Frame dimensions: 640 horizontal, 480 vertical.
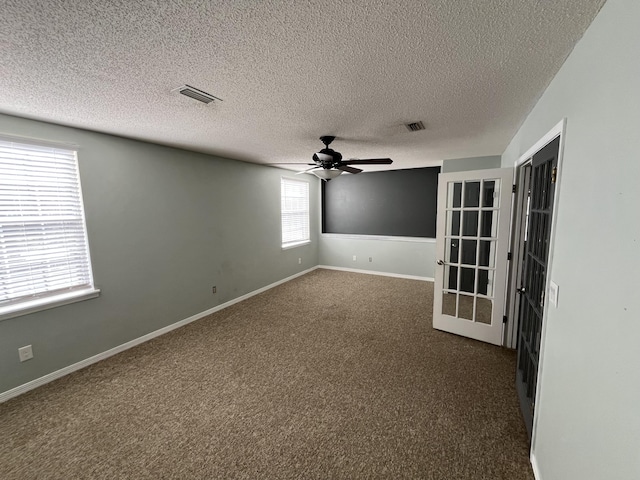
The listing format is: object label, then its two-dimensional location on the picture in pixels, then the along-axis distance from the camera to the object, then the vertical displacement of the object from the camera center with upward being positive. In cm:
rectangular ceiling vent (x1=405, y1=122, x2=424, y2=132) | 241 +84
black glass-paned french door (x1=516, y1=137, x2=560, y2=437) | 163 -43
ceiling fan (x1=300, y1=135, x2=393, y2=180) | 275 +56
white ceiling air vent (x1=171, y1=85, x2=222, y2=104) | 165 +82
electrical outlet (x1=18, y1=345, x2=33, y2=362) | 224 -119
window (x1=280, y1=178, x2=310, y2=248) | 546 +5
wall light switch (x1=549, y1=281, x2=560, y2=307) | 136 -45
